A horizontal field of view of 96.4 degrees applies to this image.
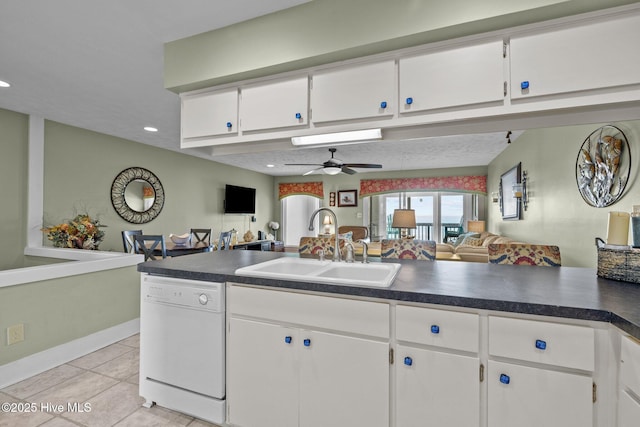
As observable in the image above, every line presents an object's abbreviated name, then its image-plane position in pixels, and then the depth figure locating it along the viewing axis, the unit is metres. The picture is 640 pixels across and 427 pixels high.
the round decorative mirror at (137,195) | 4.46
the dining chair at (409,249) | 2.42
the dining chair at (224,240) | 4.42
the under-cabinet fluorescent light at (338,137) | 1.69
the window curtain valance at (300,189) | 8.10
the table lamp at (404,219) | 5.13
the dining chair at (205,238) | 4.48
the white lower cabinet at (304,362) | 1.26
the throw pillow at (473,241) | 5.06
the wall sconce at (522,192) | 3.88
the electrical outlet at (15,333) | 2.11
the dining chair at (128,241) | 3.86
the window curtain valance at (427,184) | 6.73
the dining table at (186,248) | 3.91
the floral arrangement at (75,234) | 3.27
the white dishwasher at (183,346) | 1.57
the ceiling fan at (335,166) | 4.67
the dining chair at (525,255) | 2.00
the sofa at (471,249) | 3.94
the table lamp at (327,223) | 7.88
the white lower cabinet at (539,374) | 0.99
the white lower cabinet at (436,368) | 1.12
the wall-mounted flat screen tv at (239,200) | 6.59
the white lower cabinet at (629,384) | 0.87
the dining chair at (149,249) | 3.39
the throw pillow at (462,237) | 5.69
